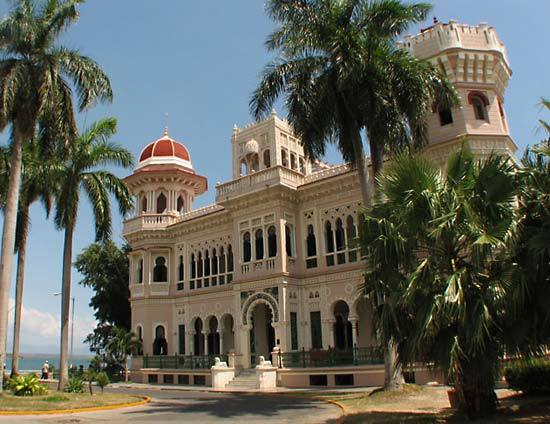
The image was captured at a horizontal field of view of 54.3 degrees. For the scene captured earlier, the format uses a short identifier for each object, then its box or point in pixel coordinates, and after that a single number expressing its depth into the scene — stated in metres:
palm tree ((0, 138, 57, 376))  24.34
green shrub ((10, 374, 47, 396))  18.83
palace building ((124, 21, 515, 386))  24.86
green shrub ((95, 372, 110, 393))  20.91
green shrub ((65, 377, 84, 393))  21.03
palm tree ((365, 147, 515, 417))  10.53
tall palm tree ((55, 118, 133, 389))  23.02
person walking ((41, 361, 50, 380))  38.16
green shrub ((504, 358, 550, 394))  13.93
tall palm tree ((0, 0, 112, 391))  19.15
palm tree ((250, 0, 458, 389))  18.33
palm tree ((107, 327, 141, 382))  33.75
